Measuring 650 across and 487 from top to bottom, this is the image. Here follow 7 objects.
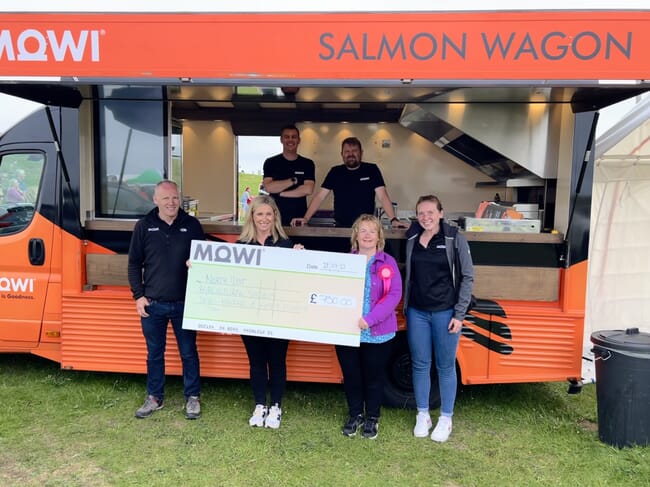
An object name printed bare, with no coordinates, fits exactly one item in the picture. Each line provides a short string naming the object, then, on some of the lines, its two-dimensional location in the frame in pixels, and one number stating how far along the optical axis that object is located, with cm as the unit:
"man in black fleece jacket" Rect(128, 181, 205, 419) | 350
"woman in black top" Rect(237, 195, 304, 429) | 341
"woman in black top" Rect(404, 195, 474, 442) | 329
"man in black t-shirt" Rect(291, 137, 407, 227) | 450
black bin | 320
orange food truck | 279
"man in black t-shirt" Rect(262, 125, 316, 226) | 484
